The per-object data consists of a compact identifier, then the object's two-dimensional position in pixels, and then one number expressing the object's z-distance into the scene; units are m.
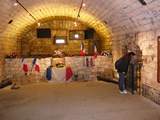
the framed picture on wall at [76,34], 9.17
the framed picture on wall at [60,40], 9.12
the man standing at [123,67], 5.36
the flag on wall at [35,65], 7.08
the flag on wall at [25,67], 7.03
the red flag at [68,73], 7.20
